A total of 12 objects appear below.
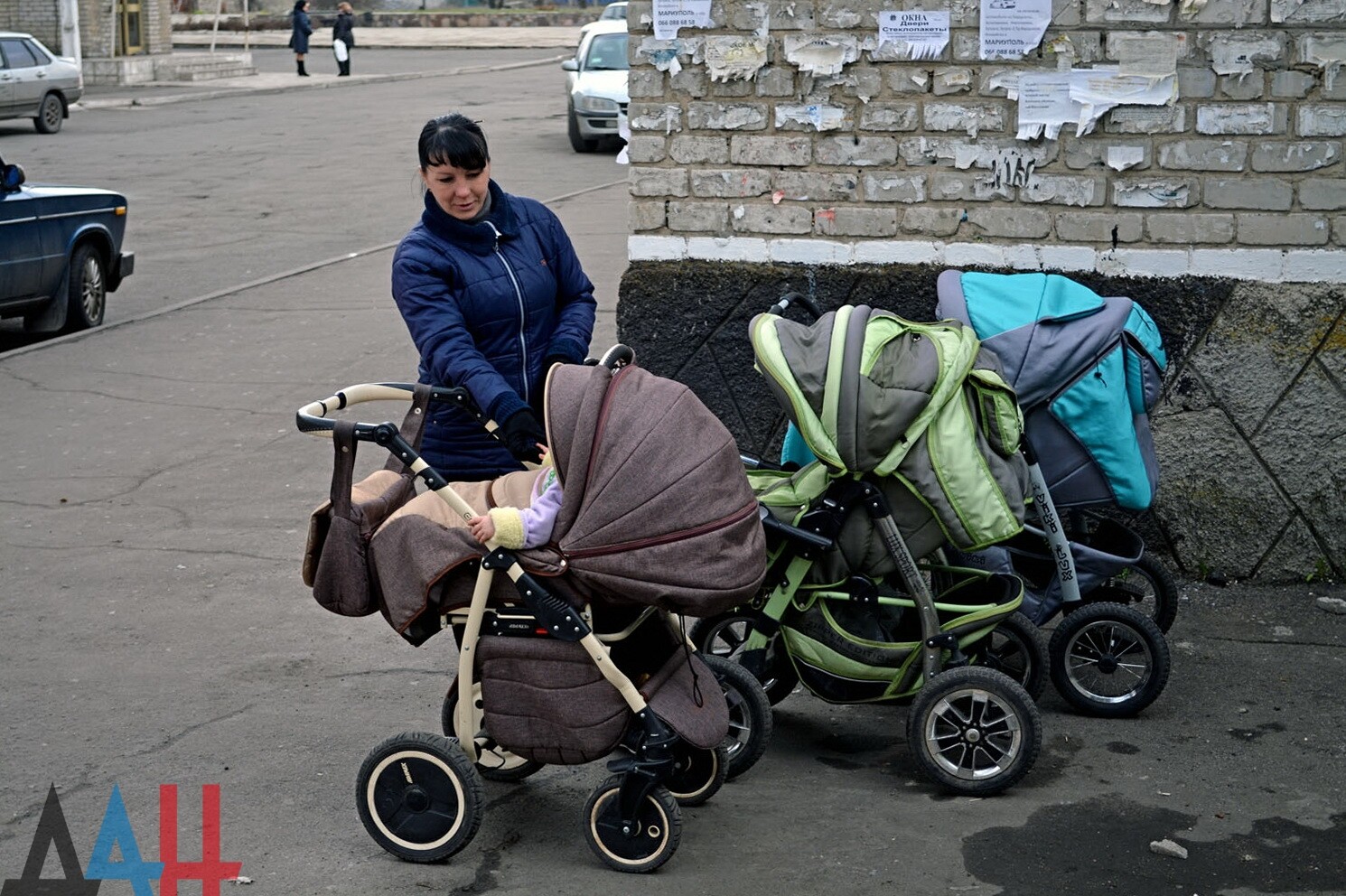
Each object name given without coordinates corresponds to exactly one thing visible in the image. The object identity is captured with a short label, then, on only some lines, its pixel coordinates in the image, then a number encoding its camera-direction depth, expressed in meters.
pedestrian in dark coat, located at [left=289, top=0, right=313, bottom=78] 38.50
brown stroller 4.00
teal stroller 5.19
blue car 11.23
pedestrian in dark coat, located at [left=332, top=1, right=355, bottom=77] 37.22
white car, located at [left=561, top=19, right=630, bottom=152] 22.41
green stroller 4.66
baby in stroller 4.04
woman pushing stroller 4.62
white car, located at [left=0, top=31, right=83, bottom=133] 25.73
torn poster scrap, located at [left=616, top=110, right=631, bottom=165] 6.75
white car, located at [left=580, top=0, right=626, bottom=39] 30.06
